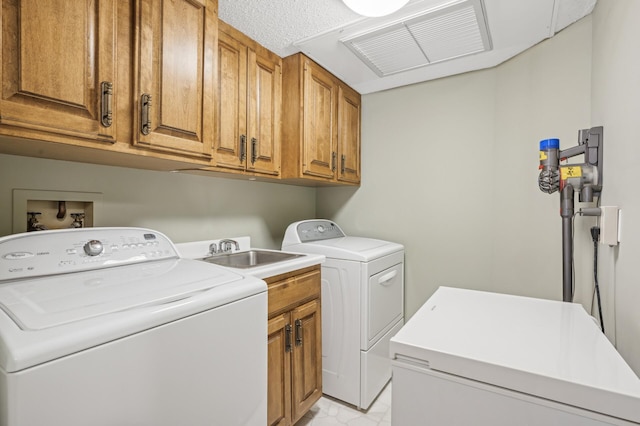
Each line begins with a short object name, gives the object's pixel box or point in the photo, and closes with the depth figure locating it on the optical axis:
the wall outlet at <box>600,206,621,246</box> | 1.08
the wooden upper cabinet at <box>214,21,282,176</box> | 1.68
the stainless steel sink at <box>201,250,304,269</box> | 1.88
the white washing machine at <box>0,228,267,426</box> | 0.65
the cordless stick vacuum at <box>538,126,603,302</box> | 1.28
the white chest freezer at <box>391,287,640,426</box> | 0.68
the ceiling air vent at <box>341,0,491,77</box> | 1.63
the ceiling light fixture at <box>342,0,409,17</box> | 1.45
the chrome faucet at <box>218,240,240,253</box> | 1.98
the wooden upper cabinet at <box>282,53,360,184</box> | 2.04
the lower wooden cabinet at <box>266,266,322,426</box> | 1.53
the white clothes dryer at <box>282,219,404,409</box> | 1.96
